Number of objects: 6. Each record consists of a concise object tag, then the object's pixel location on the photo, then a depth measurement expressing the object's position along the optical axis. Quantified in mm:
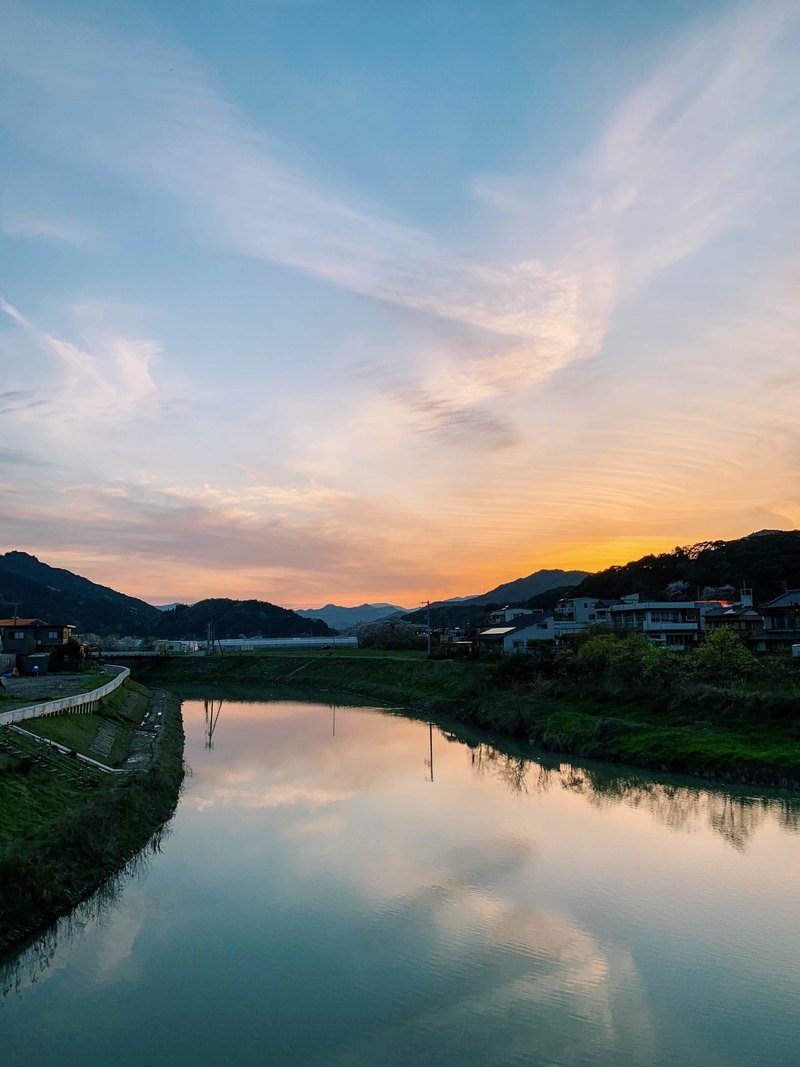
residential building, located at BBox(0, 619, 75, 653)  64750
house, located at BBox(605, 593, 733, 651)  60250
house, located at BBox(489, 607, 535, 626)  85688
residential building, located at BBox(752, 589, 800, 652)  50875
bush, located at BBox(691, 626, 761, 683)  36281
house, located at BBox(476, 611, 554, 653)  68500
